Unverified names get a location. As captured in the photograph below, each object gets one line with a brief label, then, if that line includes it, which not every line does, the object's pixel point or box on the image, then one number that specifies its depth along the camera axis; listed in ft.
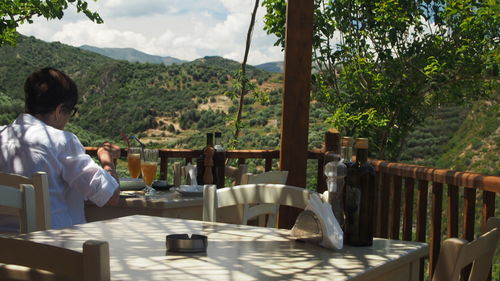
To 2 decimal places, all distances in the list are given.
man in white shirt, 8.47
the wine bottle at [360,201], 6.00
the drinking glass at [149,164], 10.93
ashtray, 5.62
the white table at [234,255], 4.93
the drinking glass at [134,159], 11.10
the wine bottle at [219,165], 11.26
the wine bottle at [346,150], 6.04
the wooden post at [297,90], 12.59
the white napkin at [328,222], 5.89
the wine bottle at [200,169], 11.43
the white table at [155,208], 9.77
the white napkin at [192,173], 11.18
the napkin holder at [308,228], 6.01
